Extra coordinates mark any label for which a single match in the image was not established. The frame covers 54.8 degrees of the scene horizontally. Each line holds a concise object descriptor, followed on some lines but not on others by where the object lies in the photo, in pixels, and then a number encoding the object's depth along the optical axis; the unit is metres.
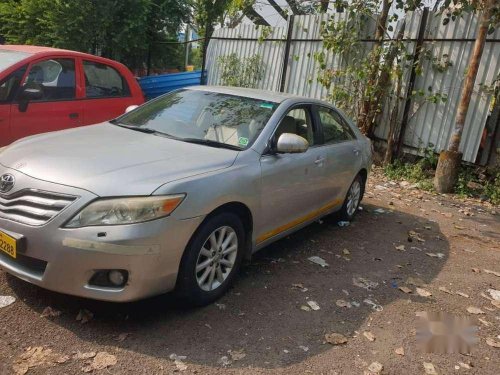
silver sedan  2.83
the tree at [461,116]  6.90
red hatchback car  5.30
